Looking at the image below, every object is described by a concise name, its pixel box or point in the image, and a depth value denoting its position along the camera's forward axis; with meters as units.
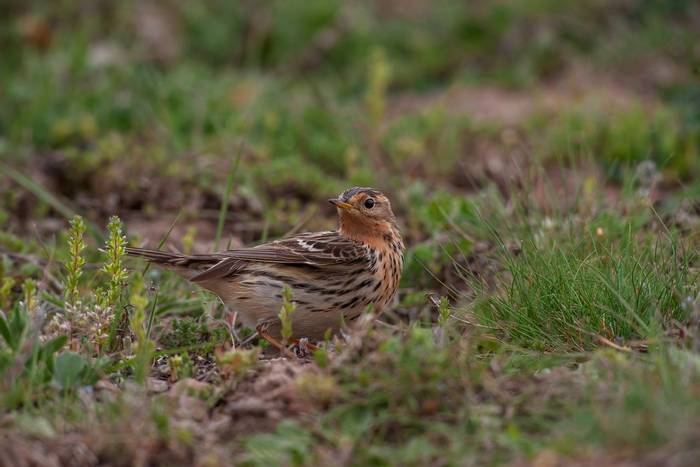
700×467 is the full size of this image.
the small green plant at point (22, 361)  8.98
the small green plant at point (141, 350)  9.23
